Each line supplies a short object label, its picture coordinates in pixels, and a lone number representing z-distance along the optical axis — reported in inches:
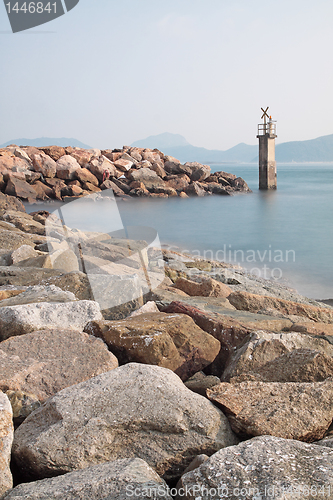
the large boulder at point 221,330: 114.9
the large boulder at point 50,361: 86.6
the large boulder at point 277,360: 92.4
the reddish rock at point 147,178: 959.0
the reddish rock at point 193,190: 973.2
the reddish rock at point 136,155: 1074.1
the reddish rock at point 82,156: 964.6
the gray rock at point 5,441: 64.2
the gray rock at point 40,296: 122.2
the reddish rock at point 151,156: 1079.6
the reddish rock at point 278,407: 74.9
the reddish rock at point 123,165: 990.4
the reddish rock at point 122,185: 934.1
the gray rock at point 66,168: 896.3
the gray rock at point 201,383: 92.5
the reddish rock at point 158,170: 1021.8
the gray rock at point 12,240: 234.9
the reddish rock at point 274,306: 177.5
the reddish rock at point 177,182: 1000.2
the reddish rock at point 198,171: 1080.8
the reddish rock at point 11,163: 842.8
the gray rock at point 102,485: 58.4
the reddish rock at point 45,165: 896.9
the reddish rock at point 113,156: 1046.4
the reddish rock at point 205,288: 187.9
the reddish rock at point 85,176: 888.9
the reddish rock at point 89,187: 865.8
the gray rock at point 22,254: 188.7
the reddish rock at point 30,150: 950.4
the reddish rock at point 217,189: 1028.5
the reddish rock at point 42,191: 834.8
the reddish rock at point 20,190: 774.5
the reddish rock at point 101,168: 917.8
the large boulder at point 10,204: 450.1
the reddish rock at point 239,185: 1106.1
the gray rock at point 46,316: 107.4
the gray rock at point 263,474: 55.9
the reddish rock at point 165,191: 958.4
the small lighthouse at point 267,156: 964.0
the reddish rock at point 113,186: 872.8
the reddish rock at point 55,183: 857.2
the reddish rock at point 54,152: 964.6
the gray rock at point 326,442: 71.0
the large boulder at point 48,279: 138.7
